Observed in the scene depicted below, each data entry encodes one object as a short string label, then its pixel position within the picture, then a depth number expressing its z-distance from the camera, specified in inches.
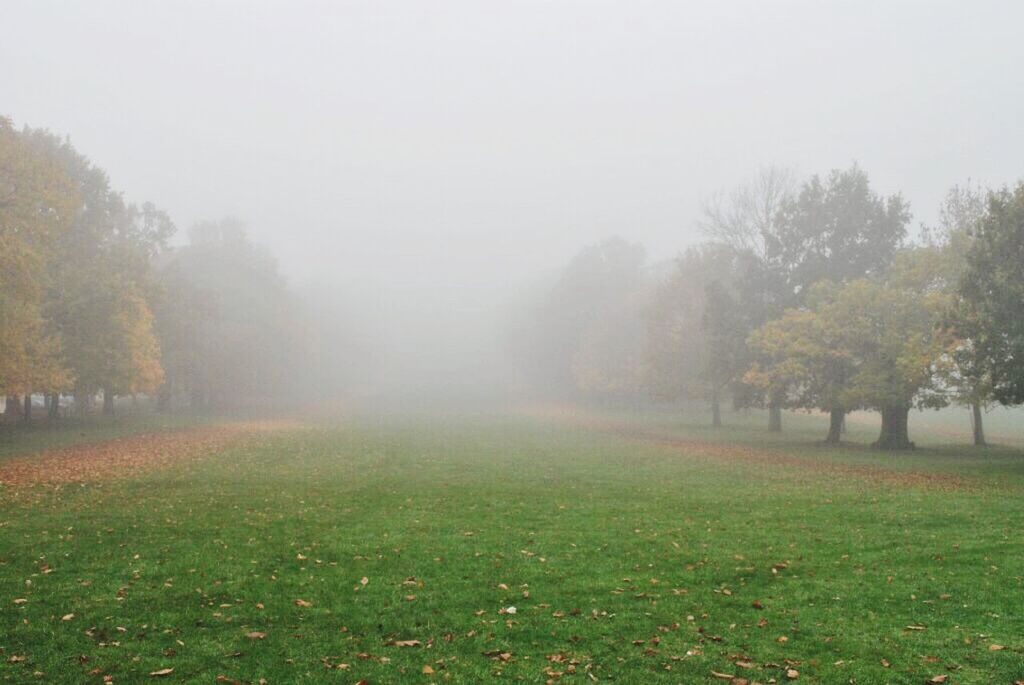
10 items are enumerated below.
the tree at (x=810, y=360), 1429.6
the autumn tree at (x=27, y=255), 1113.4
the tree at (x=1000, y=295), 979.9
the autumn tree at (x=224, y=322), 2317.9
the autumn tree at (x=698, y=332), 1829.5
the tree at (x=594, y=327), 3092.3
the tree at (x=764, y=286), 1774.1
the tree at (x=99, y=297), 1466.5
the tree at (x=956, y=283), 1078.7
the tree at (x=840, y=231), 1685.5
